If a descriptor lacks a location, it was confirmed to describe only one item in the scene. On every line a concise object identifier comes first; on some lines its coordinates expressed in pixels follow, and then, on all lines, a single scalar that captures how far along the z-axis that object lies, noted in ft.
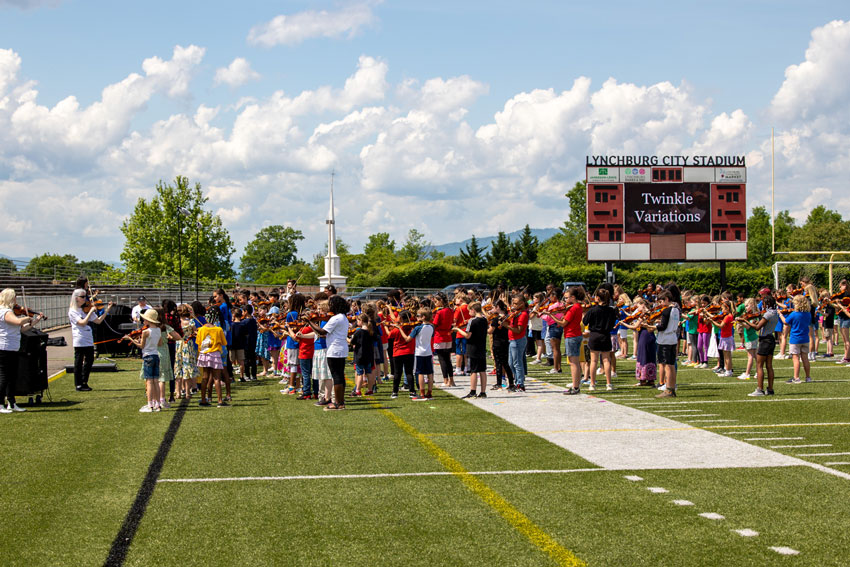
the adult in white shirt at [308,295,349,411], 39.01
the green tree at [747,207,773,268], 372.42
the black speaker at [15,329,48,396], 40.70
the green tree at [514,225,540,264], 285.02
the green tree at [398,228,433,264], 376.27
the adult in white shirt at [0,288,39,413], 37.99
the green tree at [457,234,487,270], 280.72
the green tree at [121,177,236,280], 246.27
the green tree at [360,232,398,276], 322.96
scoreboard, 137.49
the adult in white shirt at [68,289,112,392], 47.73
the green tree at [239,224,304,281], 517.14
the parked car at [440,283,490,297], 166.79
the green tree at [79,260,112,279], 549.13
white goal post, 166.81
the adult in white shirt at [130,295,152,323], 57.93
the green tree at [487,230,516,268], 284.41
